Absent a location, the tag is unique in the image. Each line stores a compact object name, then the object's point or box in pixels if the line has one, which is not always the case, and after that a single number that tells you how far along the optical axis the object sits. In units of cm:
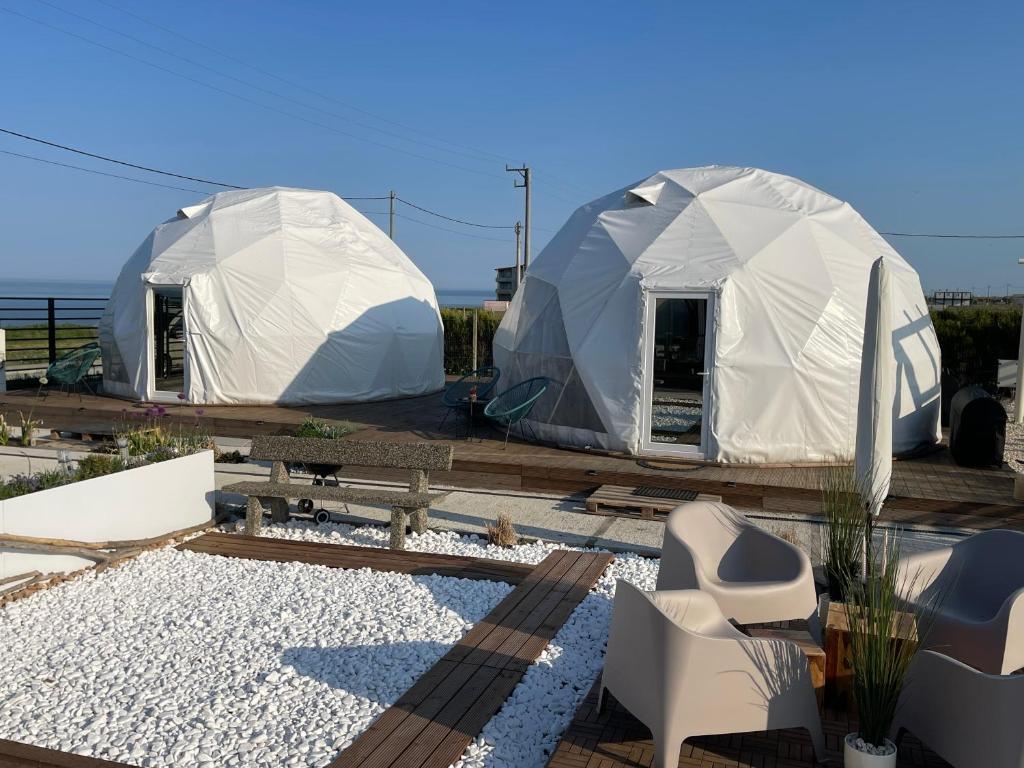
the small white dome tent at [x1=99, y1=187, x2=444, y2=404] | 1353
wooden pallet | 793
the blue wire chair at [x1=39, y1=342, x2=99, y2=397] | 1406
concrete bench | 705
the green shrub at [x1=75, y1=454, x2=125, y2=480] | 650
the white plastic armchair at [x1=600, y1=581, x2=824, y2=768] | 329
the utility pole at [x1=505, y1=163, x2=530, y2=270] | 2619
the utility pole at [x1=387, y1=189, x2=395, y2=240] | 4119
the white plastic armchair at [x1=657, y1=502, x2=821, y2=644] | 437
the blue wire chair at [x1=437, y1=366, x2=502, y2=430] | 1131
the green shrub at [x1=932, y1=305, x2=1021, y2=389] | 1490
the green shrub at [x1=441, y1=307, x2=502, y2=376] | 2030
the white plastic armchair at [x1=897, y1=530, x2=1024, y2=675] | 401
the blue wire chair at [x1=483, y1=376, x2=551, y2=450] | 1020
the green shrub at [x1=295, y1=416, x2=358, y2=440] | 1006
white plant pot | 310
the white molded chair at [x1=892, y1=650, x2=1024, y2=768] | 290
